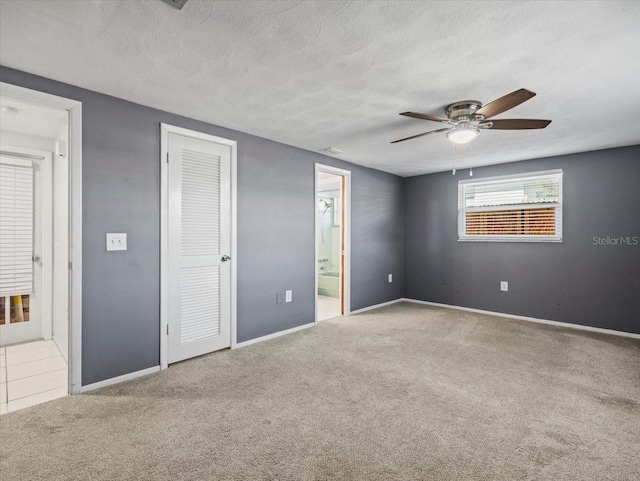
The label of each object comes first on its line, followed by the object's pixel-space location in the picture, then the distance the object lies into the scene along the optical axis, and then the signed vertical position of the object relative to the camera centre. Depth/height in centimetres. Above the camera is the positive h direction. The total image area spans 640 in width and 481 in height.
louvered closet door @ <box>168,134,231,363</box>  319 -7
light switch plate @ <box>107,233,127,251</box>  276 -1
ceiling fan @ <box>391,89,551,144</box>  255 +97
